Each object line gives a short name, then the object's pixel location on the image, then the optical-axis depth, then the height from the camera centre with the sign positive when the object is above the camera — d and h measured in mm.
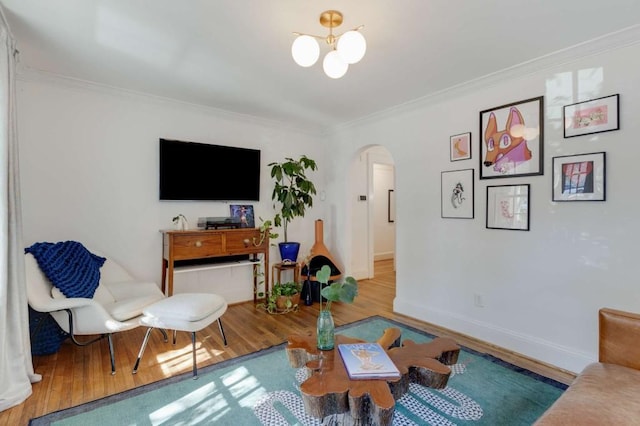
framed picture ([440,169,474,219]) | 2996 +164
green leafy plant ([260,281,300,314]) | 3662 -1029
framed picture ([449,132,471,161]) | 2998 +623
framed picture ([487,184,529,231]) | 2617 +37
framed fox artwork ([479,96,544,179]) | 2541 +607
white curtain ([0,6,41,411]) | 1827 -308
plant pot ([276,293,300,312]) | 3660 -1063
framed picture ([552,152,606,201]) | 2230 +250
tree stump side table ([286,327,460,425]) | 1323 -768
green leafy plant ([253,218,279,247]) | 3716 -266
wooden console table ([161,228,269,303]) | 3150 -388
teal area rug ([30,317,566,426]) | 1771 -1160
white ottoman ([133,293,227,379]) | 2236 -749
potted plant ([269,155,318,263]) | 3867 +209
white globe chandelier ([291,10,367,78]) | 1710 +895
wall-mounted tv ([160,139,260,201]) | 3402 +441
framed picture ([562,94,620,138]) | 2174 +678
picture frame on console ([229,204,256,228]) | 3899 -45
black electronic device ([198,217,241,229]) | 3473 -138
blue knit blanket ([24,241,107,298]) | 2361 -445
